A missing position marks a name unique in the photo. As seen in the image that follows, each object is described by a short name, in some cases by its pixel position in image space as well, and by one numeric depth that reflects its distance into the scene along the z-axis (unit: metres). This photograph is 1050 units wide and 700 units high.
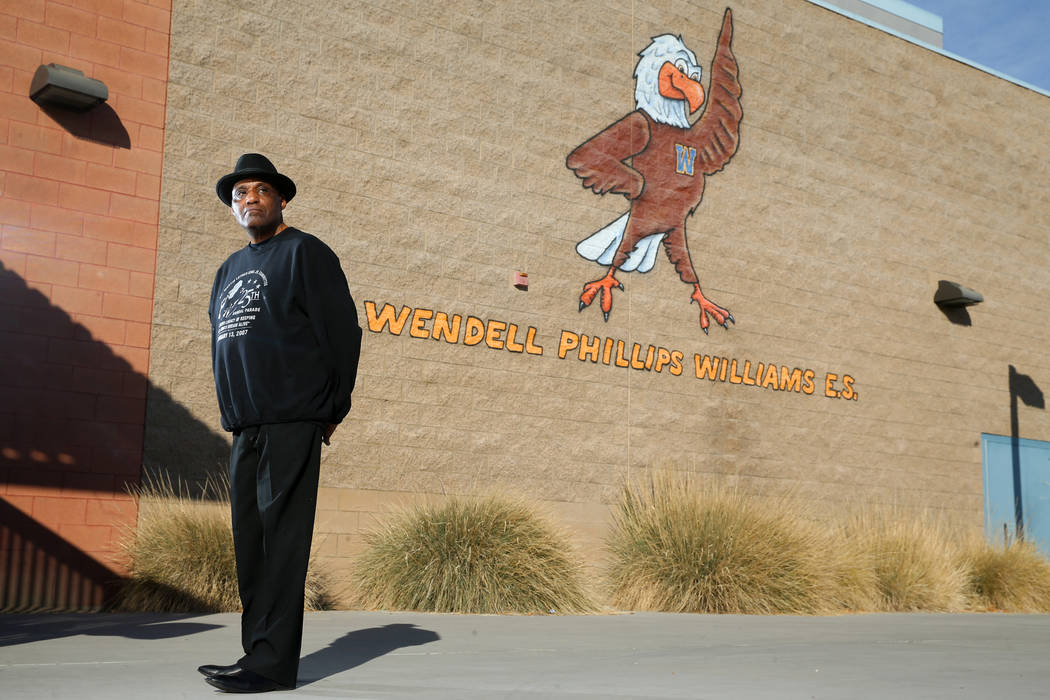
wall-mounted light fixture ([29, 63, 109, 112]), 9.45
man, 4.36
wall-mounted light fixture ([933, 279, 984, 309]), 16.73
